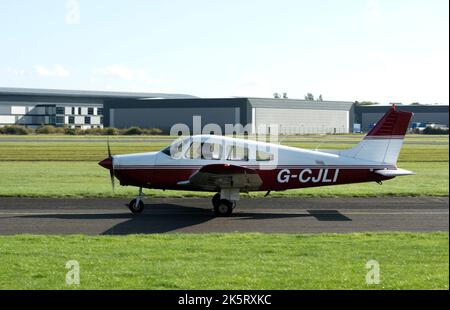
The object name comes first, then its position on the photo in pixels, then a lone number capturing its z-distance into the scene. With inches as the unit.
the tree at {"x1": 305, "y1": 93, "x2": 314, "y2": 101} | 5945.4
